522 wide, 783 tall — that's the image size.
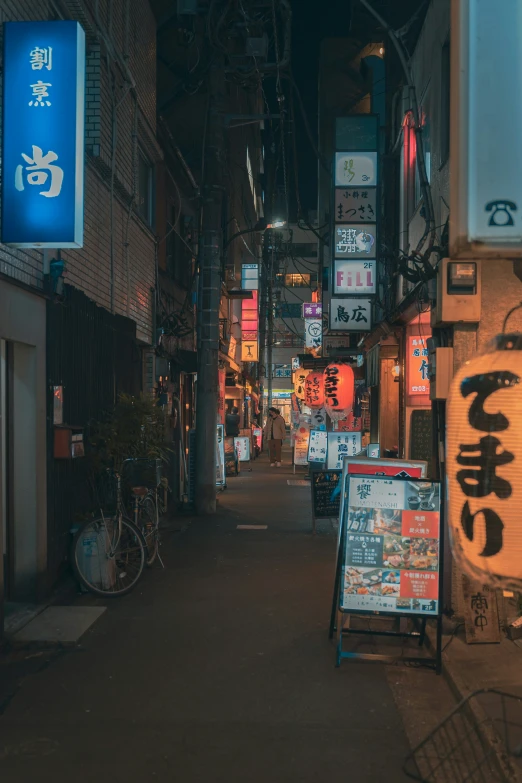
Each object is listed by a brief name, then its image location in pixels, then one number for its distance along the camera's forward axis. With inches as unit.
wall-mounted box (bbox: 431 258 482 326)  304.5
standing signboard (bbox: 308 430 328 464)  917.2
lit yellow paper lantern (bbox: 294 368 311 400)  1263.2
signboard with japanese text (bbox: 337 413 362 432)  1009.5
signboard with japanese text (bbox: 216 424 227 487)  820.6
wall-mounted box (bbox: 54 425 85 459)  357.1
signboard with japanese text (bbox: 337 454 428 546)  319.3
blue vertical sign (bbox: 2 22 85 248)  285.3
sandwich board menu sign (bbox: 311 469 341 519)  549.3
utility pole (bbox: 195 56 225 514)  656.4
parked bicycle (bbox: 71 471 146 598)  363.9
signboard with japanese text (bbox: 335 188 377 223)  660.1
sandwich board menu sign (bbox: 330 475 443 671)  281.4
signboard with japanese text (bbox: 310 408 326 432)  1085.1
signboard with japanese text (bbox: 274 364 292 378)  2413.9
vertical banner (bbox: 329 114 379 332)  660.7
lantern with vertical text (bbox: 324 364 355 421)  858.8
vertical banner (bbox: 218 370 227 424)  1164.5
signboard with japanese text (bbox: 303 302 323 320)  1433.3
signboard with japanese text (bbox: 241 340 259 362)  1556.3
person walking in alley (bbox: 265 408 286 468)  1207.6
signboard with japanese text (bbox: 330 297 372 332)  751.1
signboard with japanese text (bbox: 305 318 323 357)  1466.5
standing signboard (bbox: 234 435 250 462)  1165.7
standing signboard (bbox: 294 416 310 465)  1128.8
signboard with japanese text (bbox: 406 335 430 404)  580.4
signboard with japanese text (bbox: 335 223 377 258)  669.3
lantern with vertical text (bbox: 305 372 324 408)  983.6
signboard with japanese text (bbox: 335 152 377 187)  660.1
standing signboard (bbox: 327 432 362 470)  706.8
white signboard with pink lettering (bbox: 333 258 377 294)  685.3
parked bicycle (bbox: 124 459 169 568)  406.0
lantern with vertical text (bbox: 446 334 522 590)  186.1
